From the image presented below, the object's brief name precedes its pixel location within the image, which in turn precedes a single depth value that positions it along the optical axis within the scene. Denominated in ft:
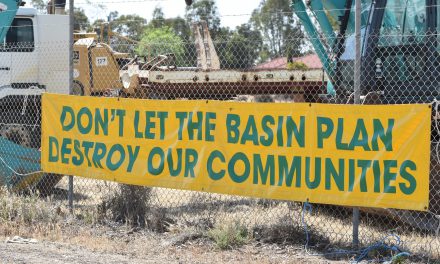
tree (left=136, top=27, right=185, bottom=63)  55.82
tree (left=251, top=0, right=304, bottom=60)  35.12
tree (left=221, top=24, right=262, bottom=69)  56.59
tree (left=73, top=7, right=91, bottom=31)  162.09
